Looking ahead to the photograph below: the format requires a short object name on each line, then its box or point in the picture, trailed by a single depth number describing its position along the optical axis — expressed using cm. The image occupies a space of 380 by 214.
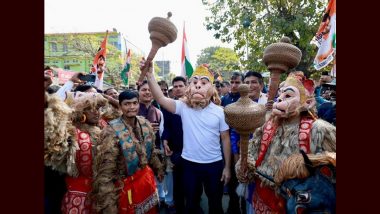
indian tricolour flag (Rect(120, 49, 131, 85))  790
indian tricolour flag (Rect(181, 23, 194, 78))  691
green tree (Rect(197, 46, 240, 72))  1243
